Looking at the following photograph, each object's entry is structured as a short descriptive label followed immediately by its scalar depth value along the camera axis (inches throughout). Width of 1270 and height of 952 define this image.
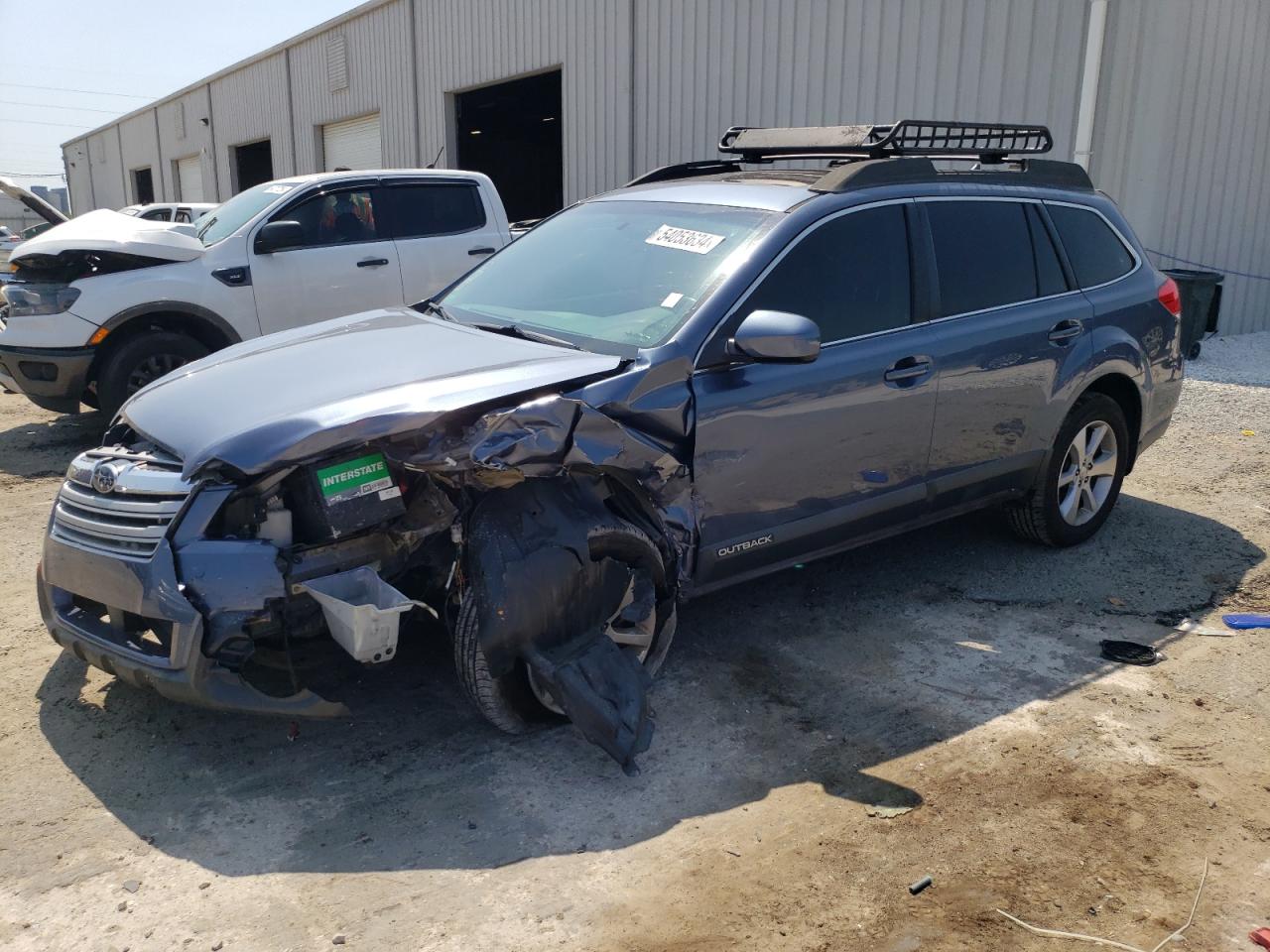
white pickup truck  279.0
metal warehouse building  389.1
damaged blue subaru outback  121.3
